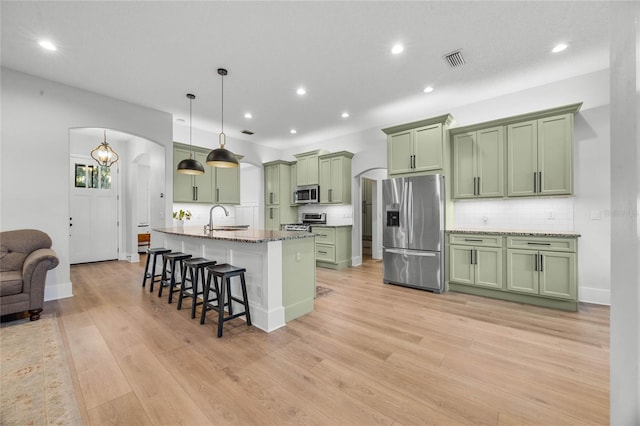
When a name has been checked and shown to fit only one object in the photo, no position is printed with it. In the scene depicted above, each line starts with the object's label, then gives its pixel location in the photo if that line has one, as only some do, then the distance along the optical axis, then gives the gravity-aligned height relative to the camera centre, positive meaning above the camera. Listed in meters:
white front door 6.11 +0.07
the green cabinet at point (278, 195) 6.80 +0.47
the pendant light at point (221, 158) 3.52 +0.74
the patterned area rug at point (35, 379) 1.61 -1.20
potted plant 5.78 -0.19
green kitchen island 2.71 -0.61
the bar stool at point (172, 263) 3.51 -0.68
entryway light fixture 5.52 +1.28
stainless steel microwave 6.21 +0.45
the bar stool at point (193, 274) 2.99 -0.73
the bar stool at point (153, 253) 4.01 -0.62
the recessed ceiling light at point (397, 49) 2.92 +1.84
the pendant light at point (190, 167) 4.06 +0.72
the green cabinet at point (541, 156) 3.41 +0.74
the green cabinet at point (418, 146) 4.07 +1.07
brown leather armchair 2.82 -0.64
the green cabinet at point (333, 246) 5.63 -0.73
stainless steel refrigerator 4.01 -0.31
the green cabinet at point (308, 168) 6.27 +1.10
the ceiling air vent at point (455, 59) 3.08 +1.85
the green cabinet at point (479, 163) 3.86 +0.74
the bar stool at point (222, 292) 2.56 -0.82
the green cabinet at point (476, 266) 3.65 -0.77
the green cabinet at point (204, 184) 5.25 +0.64
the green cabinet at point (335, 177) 5.89 +0.80
